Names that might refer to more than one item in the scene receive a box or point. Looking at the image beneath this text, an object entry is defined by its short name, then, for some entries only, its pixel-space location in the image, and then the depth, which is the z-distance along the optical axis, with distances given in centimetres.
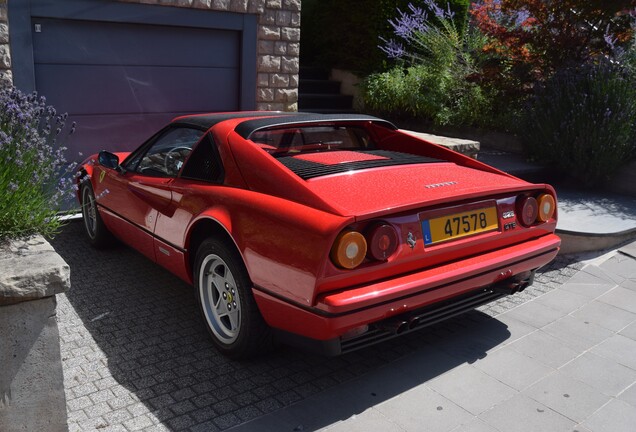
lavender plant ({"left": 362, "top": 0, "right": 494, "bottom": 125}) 1004
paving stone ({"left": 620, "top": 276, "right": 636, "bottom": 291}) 532
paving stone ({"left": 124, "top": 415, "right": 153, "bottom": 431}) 313
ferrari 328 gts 319
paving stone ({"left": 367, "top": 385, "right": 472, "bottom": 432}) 323
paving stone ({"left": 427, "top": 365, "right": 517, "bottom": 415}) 344
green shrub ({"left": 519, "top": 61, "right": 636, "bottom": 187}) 737
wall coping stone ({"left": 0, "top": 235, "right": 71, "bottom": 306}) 269
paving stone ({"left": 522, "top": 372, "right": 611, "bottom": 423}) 340
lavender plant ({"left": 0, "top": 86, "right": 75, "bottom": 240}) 314
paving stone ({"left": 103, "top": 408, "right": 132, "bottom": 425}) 317
